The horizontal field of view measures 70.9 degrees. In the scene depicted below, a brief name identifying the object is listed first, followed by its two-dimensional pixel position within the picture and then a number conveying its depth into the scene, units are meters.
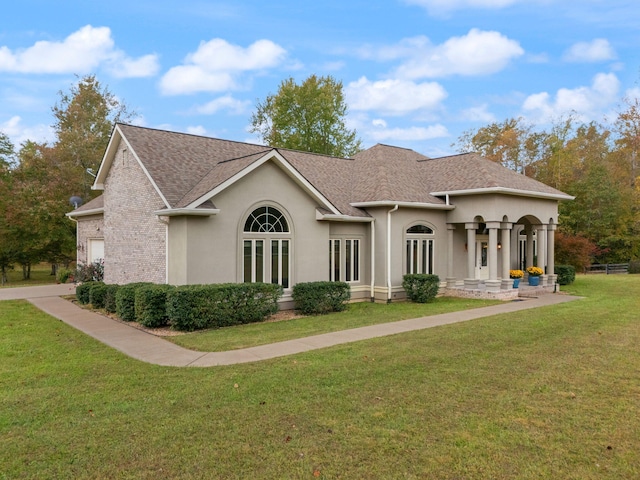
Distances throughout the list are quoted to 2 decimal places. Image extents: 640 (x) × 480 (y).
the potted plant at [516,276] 18.33
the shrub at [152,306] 11.35
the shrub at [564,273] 22.12
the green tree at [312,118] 41.06
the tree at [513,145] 44.69
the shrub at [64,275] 24.59
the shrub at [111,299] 13.98
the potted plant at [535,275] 19.30
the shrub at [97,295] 15.03
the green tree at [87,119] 33.97
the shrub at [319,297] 13.77
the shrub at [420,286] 16.28
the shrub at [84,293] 16.08
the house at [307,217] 13.16
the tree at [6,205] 29.75
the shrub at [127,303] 12.46
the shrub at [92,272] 19.30
